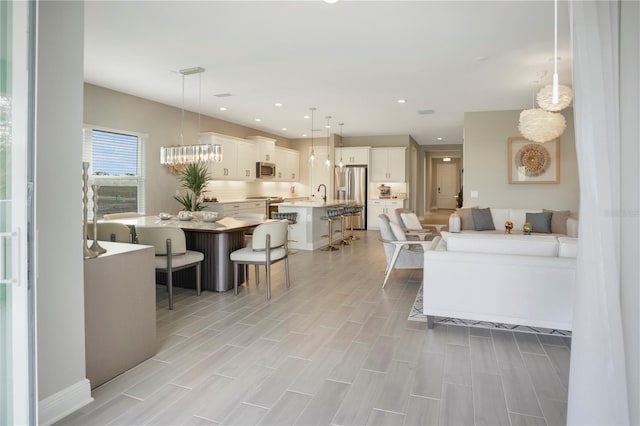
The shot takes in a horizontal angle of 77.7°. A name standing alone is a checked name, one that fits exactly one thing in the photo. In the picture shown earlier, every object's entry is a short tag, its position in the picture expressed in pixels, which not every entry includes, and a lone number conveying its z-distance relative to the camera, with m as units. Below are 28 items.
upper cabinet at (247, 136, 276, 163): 9.55
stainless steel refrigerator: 11.20
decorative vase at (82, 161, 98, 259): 2.44
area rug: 3.43
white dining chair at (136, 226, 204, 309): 4.12
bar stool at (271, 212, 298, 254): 7.20
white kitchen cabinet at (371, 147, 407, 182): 11.04
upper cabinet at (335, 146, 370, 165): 11.22
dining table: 4.68
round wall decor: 7.40
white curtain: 1.57
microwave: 9.55
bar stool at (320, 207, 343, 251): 7.78
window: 6.03
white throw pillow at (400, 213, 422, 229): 6.54
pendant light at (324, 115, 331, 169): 8.49
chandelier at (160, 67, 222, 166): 5.58
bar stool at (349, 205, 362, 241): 8.91
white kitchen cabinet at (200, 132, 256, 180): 7.99
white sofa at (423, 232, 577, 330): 3.13
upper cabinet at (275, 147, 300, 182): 10.66
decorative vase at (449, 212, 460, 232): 6.68
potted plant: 7.02
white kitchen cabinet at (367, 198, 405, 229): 11.12
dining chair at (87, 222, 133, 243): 4.11
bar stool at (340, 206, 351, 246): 8.48
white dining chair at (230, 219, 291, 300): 4.45
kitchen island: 7.70
